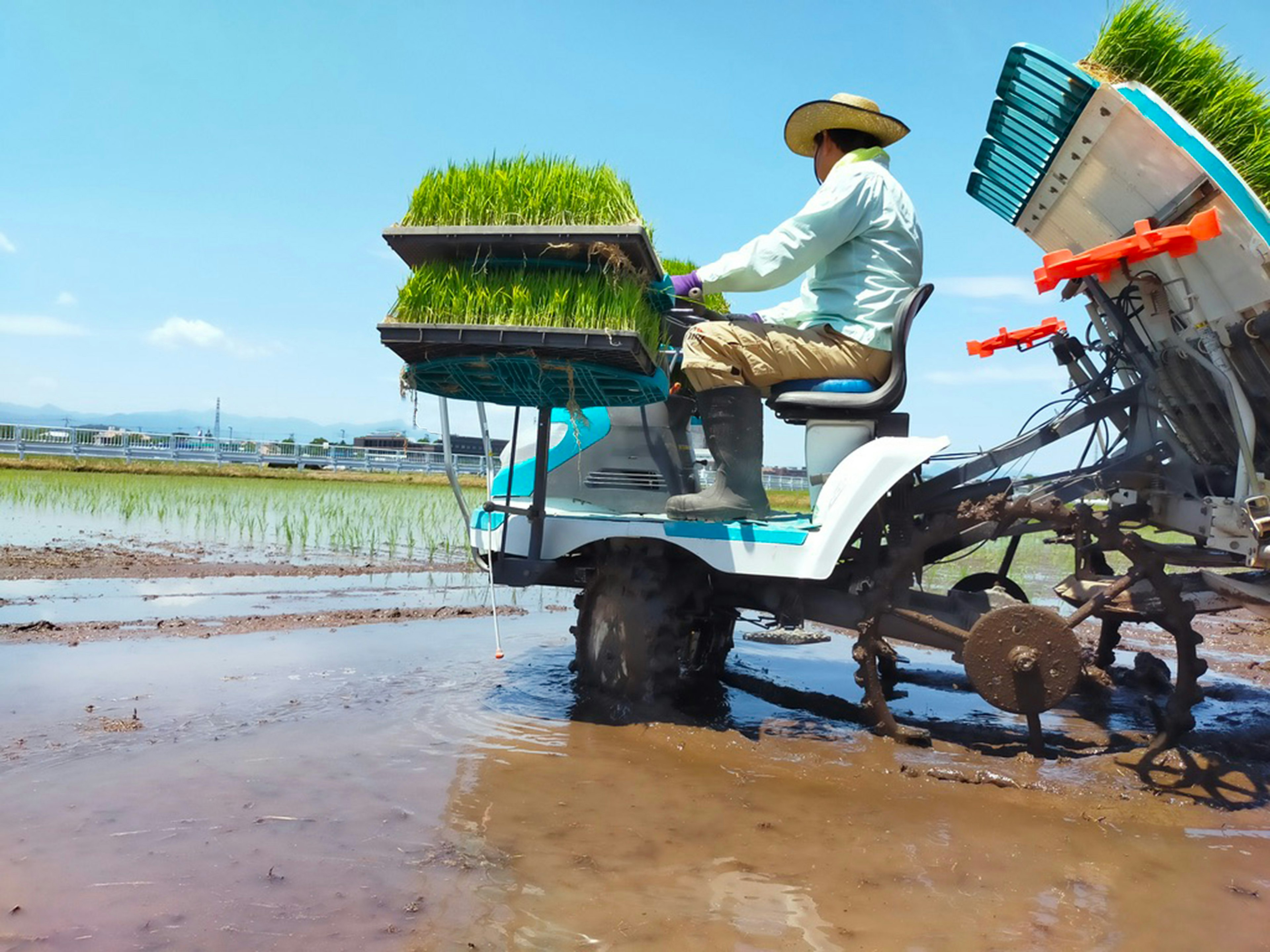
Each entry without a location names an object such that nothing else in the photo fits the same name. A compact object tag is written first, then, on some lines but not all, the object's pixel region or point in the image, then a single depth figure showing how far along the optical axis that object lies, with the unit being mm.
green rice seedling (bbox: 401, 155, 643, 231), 3729
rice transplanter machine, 3381
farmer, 4008
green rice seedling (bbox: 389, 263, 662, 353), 3666
